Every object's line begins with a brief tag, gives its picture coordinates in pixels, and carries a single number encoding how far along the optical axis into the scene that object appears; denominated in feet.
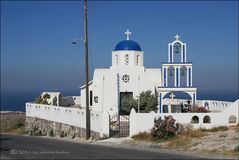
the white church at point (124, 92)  93.97
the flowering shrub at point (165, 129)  82.58
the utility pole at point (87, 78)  95.04
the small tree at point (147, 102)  112.37
